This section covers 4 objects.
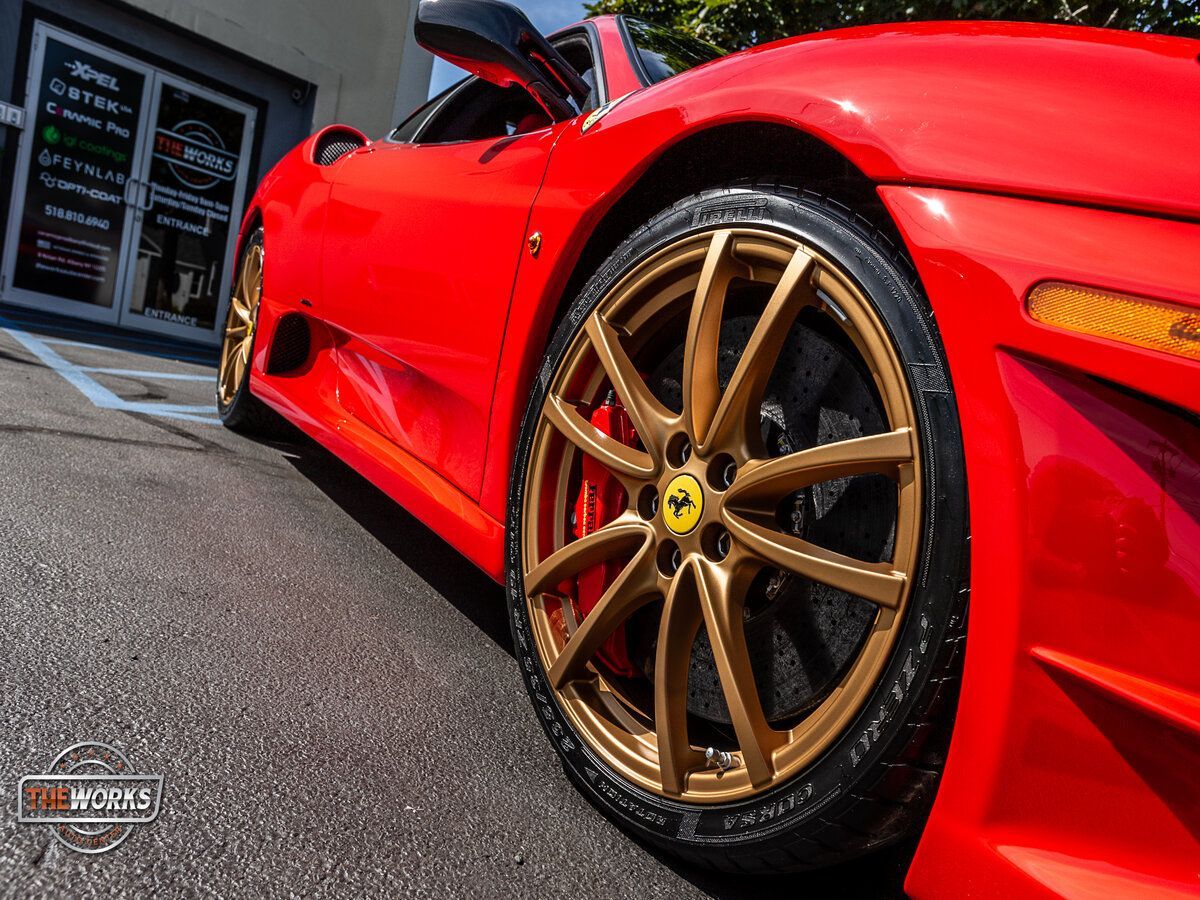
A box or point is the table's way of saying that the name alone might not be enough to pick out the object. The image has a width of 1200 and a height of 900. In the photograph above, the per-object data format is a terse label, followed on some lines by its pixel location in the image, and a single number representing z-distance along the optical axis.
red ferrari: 0.82
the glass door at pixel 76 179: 8.26
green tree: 5.02
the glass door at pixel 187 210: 9.01
